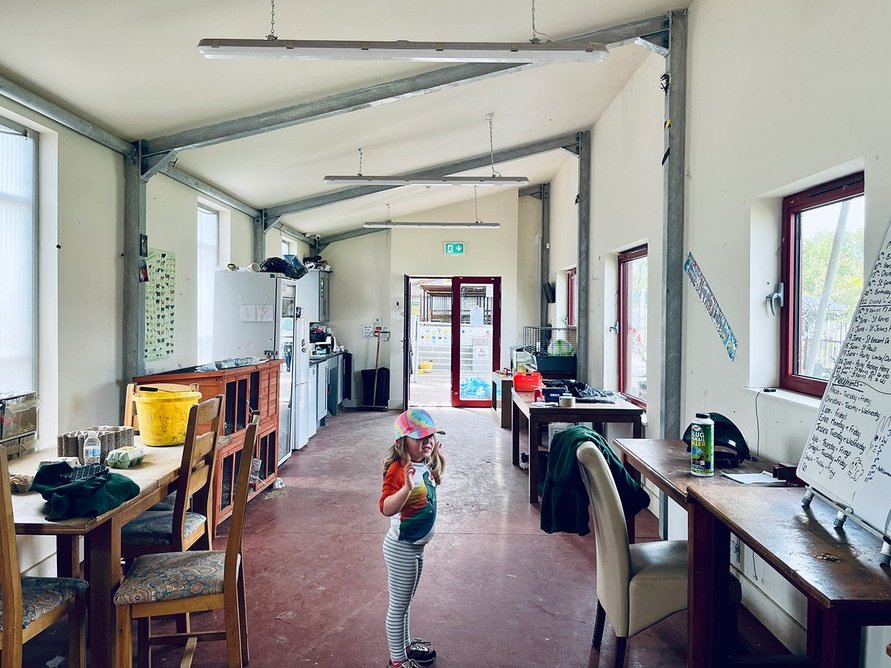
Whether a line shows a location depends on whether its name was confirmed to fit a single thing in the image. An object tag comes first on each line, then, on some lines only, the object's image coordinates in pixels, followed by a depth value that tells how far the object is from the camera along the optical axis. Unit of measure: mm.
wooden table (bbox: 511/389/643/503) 4578
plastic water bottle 2619
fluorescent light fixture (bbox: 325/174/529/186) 5314
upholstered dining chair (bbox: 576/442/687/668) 2303
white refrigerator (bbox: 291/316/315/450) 6059
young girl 2295
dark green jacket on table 1953
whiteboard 1593
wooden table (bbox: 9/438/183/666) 1896
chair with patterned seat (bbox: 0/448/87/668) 1800
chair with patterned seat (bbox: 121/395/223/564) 2521
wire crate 6480
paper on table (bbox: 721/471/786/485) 2338
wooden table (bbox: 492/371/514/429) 7605
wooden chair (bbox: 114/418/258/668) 2057
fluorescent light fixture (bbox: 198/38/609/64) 2686
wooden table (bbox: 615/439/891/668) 1308
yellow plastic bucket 2949
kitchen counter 7032
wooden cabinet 4102
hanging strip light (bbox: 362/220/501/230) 7676
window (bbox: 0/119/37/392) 3180
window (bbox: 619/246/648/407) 5102
